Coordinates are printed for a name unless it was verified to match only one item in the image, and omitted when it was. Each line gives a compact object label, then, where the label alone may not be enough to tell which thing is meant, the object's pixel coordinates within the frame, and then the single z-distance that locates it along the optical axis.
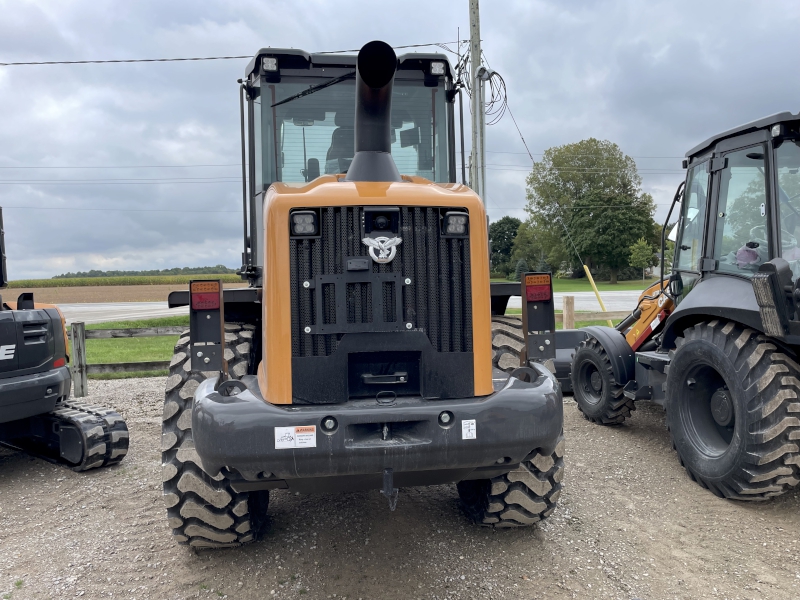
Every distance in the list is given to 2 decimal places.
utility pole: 13.54
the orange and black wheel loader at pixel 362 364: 2.64
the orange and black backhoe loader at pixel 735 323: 3.98
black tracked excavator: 4.98
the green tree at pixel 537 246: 49.19
